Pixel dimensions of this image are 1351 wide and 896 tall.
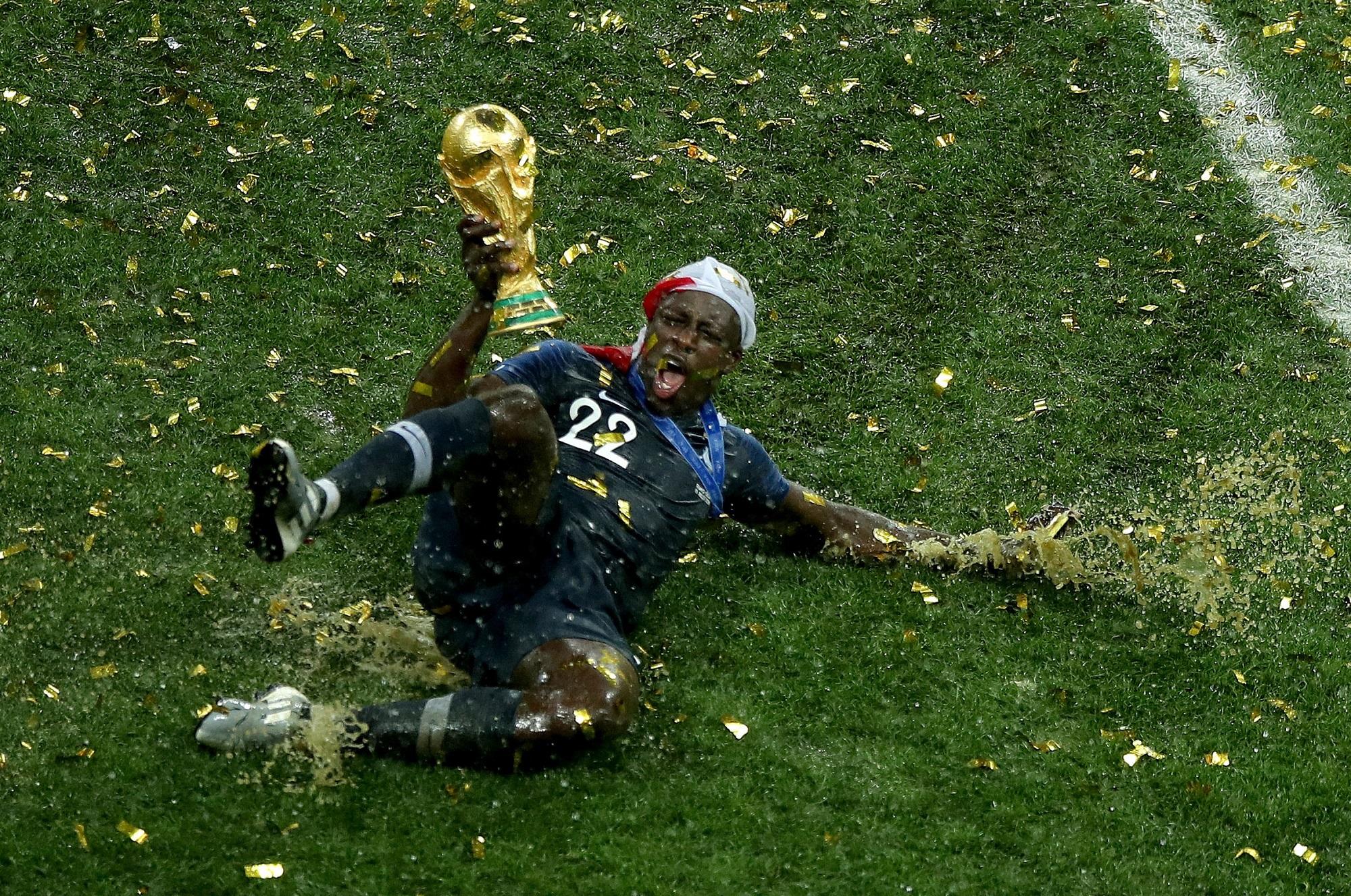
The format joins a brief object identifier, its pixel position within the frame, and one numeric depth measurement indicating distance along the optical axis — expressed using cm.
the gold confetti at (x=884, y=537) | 1317
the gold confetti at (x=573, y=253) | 1672
